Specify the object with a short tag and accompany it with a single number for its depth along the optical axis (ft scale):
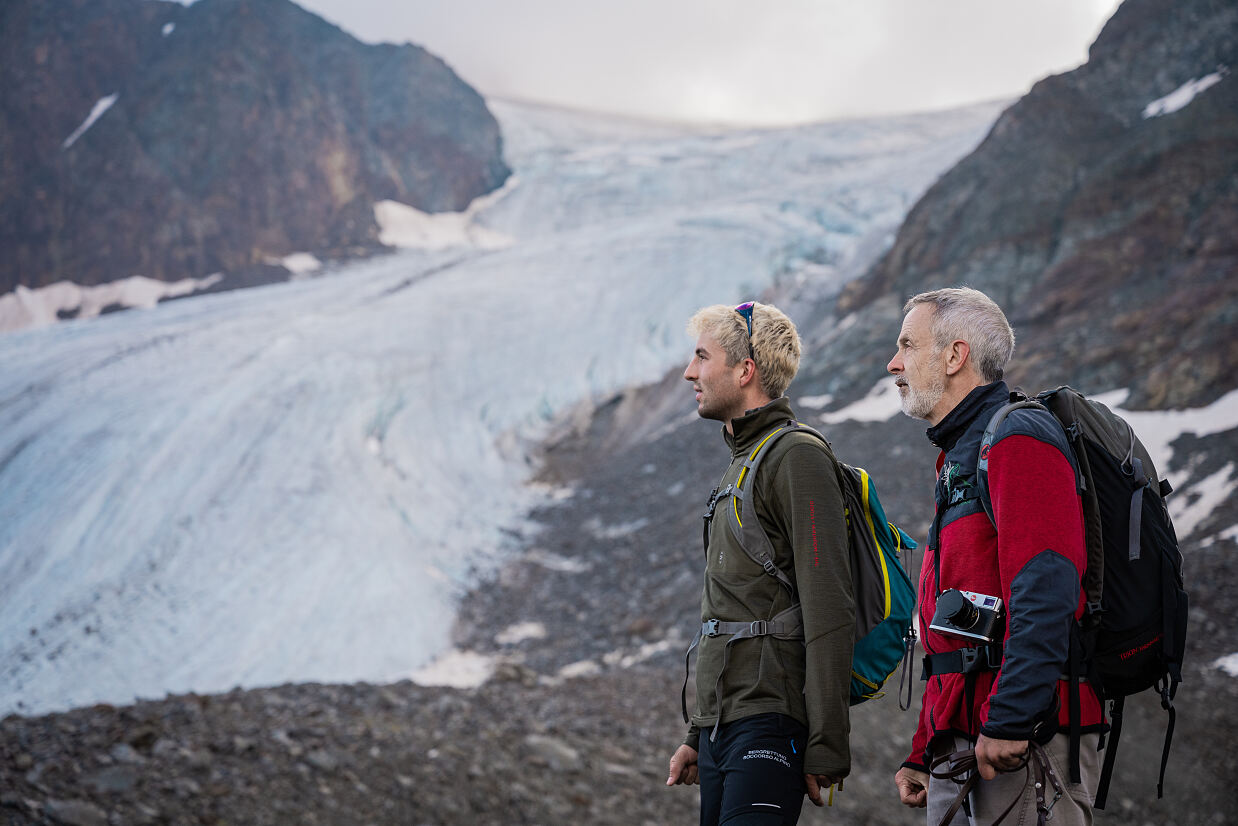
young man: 7.51
